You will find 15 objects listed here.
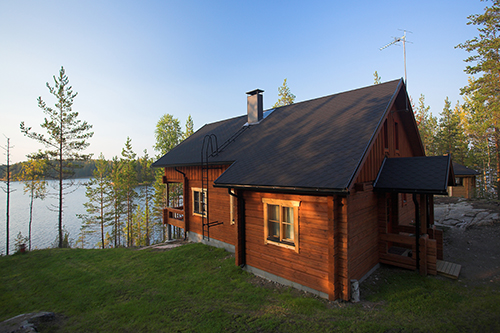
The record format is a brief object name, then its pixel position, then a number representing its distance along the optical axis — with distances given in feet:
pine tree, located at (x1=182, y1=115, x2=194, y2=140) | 100.72
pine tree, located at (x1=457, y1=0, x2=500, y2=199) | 58.44
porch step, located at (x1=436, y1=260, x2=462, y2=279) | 22.49
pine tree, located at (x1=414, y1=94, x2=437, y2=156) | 119.03
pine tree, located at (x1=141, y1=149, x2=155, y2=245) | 104.27
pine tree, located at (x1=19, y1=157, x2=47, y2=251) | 83.87
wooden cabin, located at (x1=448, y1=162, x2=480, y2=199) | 73.15
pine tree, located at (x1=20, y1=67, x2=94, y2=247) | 63.36
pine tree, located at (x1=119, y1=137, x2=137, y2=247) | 97.86
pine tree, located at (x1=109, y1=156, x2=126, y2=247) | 95.91
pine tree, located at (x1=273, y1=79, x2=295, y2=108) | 116.06
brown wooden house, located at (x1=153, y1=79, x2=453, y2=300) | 19.70
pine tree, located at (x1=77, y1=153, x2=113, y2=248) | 91.61
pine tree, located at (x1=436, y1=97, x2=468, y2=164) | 98.17
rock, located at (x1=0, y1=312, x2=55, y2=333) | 17.18
